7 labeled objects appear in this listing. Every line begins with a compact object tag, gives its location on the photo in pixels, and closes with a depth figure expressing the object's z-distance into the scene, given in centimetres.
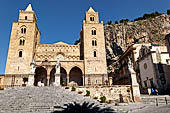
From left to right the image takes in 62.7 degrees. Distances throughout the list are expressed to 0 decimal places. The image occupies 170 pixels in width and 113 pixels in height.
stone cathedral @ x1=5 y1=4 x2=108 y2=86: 2864
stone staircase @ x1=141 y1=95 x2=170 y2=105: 1623
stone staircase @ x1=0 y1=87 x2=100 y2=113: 1091
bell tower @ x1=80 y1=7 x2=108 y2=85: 2927
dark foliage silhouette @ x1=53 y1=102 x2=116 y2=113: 1039
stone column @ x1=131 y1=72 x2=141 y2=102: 1848
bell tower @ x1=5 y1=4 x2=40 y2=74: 2859
